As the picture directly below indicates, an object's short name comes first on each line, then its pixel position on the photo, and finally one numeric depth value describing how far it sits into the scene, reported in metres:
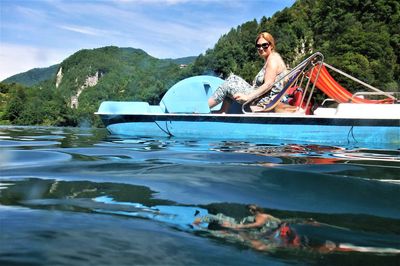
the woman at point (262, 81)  6.45
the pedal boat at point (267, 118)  5.95
